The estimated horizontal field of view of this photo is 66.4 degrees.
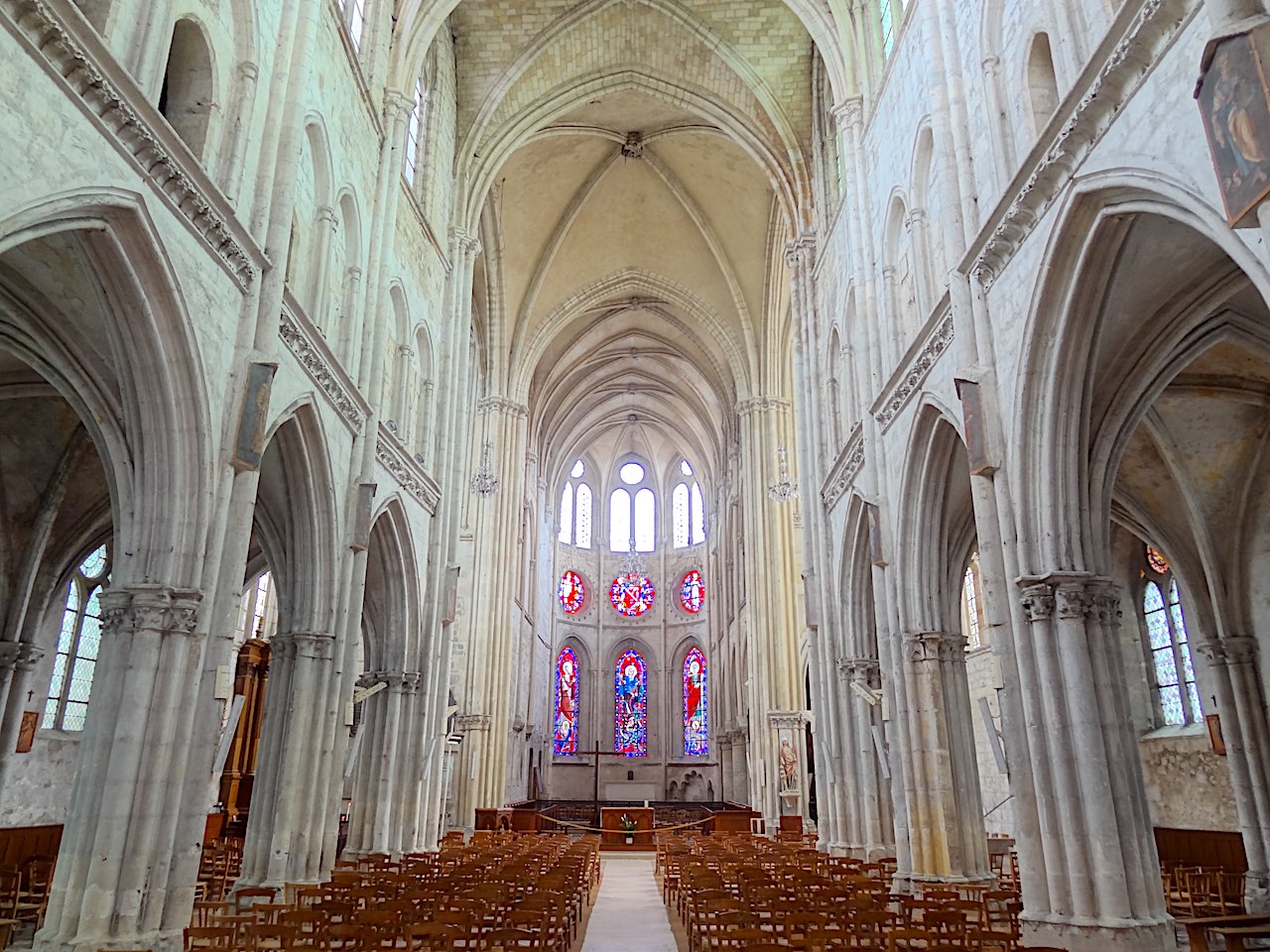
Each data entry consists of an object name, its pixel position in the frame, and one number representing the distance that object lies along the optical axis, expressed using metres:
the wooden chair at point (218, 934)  7.45
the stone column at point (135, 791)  8.95
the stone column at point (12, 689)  16.61
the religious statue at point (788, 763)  28.56
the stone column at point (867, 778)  18.12
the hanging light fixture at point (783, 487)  31.17
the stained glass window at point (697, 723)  48.62
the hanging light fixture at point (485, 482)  31.56
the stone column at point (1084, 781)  9.01
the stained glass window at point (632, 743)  49.28
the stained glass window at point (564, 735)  48.97
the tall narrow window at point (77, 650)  18.75
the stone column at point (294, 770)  13.52
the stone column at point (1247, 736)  14.83
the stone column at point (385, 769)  18.30
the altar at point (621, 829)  30.08
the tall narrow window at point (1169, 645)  18.36
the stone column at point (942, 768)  14.12
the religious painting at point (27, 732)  17.34
